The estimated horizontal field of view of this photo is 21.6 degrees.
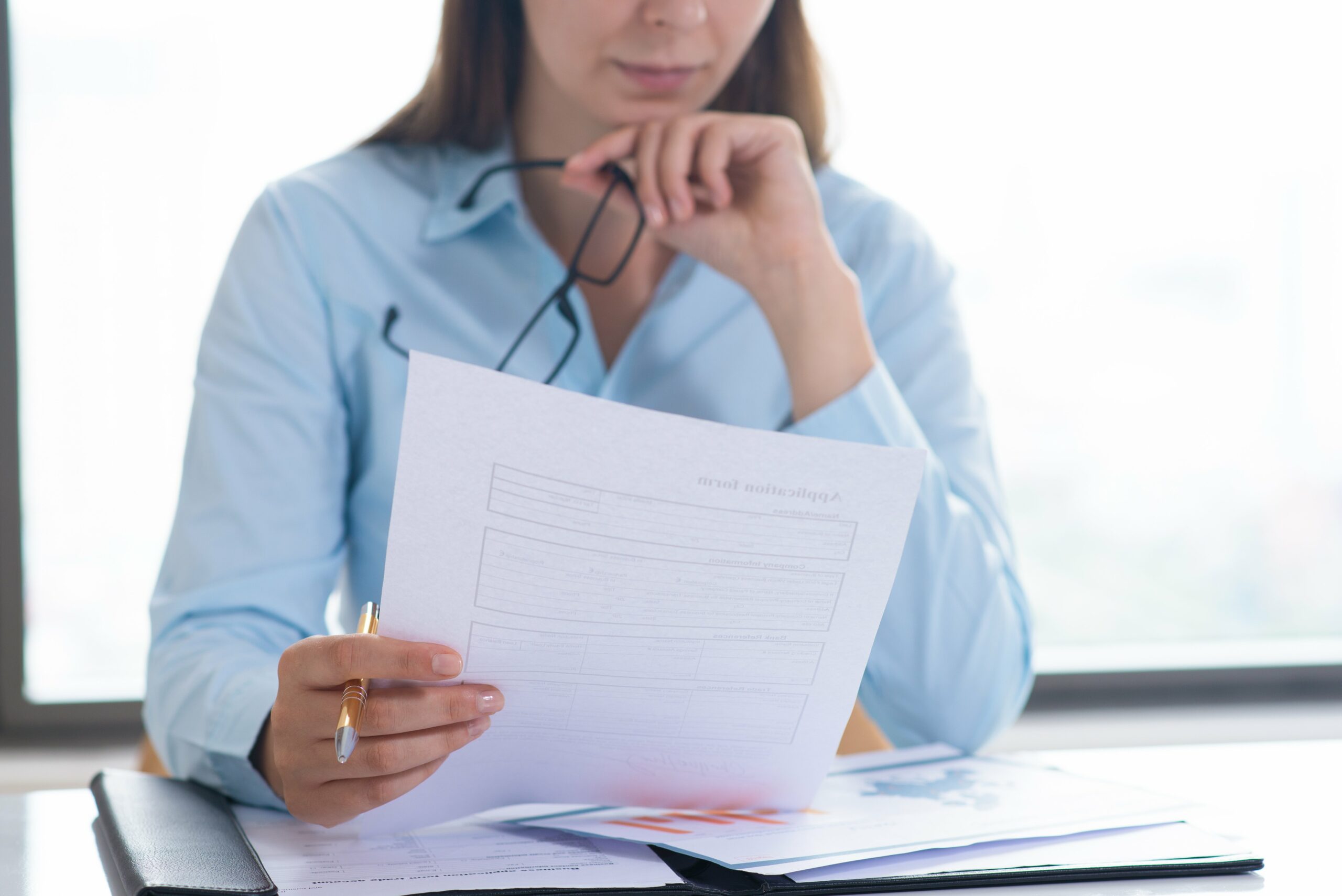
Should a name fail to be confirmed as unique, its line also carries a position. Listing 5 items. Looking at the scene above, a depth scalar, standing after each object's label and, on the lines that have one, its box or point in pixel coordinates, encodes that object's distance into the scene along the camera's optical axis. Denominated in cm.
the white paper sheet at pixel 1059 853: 134
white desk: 134
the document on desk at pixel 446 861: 132
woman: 157
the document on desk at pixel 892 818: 135
